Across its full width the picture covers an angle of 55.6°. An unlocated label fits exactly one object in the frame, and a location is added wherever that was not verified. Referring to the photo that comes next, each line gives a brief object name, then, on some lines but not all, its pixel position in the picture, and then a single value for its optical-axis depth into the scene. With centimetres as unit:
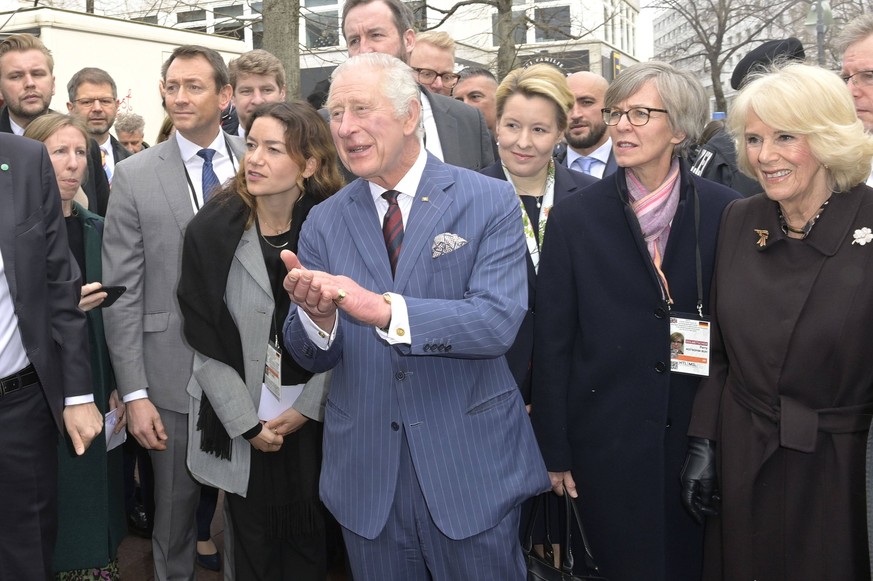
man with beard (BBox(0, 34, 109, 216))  525
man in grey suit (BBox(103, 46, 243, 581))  365
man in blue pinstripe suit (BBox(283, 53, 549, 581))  249
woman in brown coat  262
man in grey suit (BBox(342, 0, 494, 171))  411
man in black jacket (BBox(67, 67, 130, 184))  651
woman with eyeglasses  301
